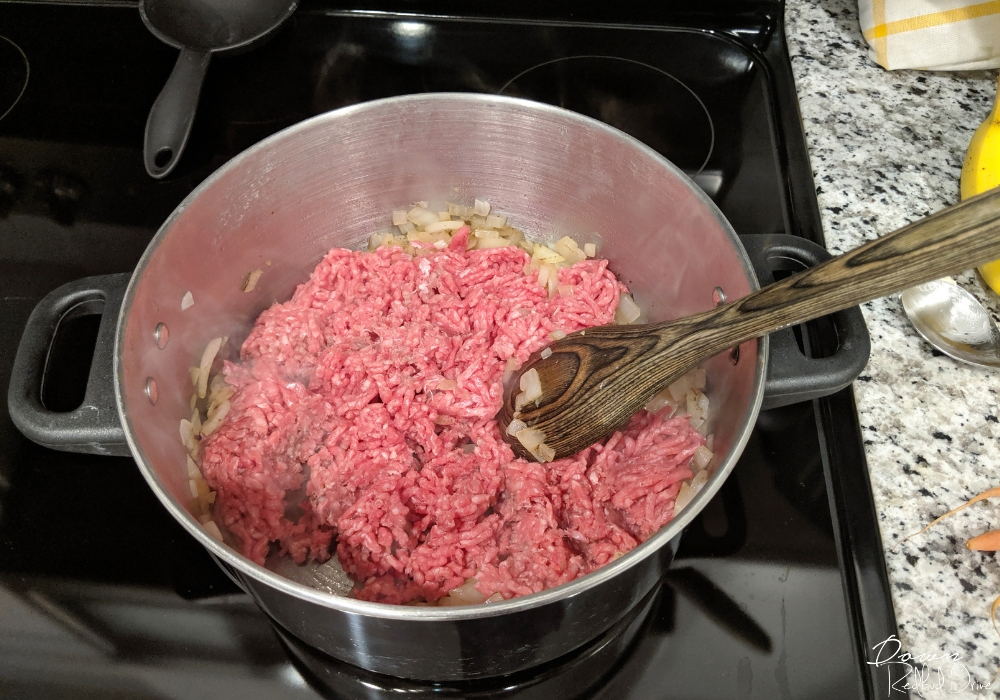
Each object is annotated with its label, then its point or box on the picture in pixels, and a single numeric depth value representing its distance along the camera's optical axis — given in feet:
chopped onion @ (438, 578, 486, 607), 1.04
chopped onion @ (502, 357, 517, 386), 1.26
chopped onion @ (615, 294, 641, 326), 1.38
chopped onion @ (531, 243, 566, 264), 1.43
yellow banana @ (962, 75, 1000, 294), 1.25
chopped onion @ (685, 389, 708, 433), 1.20
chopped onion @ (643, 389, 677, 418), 1.23
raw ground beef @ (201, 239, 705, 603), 1.08
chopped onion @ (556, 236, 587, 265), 1.43
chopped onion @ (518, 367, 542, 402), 1.13
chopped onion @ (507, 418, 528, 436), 1.14
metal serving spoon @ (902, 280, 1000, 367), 1.21
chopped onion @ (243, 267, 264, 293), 1.36
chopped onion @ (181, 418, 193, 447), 1.17
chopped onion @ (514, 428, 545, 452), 1.12
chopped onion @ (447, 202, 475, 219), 1.47
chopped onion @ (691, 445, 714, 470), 1.12
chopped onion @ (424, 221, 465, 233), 1.45
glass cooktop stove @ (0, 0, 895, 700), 1.04
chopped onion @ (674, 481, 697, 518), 1.07
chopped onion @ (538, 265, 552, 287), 1.40
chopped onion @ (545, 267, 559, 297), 1.40
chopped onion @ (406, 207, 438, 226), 1.47
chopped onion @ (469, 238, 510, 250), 1.46
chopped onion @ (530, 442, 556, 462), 1.13
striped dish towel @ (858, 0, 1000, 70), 1.46
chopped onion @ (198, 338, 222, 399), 1.27
